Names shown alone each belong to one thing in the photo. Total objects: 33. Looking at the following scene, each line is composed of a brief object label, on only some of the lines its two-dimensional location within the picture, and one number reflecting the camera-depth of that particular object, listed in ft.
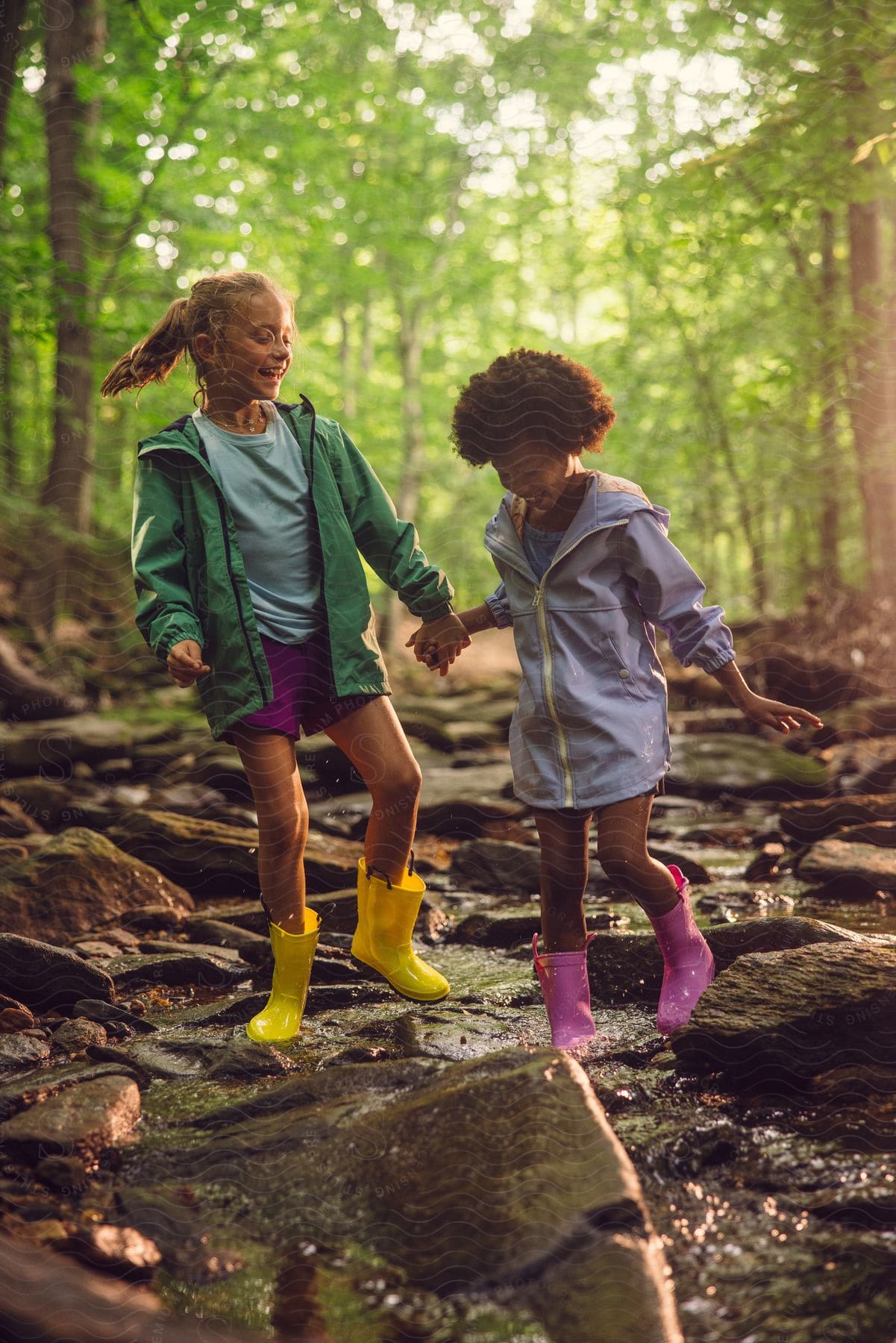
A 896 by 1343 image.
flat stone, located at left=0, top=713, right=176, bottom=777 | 19.97
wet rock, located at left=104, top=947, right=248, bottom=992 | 10.08
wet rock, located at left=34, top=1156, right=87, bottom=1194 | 5.99
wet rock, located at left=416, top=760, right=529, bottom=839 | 16.14
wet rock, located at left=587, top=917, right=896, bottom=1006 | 9.00
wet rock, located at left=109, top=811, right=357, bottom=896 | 12.78
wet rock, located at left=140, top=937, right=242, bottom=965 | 10.55
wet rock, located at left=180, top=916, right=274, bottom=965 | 10.48
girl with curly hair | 7.81
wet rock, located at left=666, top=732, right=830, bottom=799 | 17.48
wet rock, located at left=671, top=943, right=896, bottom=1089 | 7.14
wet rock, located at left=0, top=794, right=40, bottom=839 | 15.03
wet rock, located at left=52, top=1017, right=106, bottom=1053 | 8.27
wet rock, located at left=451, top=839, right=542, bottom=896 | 13.34
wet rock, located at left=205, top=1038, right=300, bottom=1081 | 7.72
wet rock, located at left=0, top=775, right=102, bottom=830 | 16.17
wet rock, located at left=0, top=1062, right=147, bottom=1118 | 6.88
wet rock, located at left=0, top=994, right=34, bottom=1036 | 8.51
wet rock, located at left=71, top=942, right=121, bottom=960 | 10.57
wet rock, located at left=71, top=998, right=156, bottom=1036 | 8.83
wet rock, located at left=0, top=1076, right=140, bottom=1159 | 6.24
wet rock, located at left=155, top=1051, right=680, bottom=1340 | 4.90
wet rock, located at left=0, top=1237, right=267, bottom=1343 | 4.53
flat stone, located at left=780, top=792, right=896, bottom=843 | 14.23
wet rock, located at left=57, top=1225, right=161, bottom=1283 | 5.20
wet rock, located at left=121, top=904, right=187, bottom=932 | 11.71
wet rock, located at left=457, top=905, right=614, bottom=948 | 11.05
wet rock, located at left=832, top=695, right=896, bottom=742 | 19.32
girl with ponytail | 8.11
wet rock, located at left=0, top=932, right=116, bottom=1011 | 9.04
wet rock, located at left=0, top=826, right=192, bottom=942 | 10.98
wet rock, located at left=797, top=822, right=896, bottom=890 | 11.76
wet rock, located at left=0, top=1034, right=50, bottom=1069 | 7.82
